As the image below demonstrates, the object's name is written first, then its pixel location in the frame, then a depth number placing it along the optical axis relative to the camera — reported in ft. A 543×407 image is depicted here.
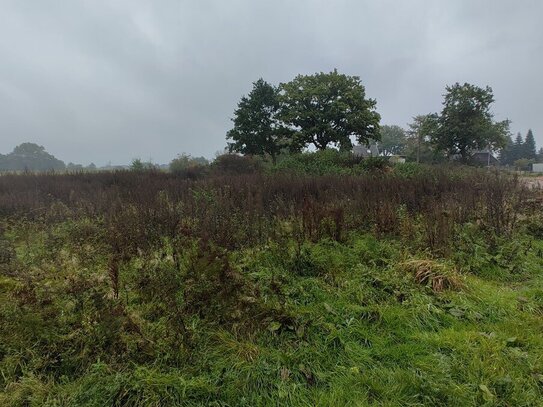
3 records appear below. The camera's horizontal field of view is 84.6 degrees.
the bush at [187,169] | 50.79
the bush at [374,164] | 44.83
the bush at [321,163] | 42.77
